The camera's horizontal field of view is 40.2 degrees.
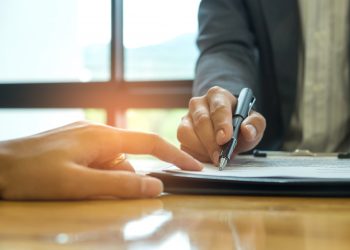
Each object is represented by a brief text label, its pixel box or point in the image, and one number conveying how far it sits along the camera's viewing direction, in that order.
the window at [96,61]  1.59
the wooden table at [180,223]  0.32
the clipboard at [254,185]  0.49
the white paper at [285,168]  0.52
